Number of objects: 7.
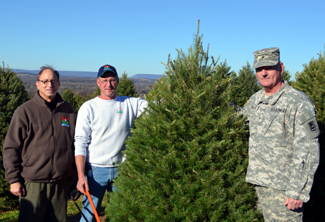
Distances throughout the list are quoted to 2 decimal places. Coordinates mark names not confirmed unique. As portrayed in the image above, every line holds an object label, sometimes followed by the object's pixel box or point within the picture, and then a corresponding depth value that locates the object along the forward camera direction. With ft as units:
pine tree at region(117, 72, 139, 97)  44.70
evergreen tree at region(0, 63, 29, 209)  21.70
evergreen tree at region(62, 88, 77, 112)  63.58
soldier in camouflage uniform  8.57
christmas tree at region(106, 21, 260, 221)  7.92
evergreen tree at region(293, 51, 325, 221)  15.30
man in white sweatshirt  12.13
